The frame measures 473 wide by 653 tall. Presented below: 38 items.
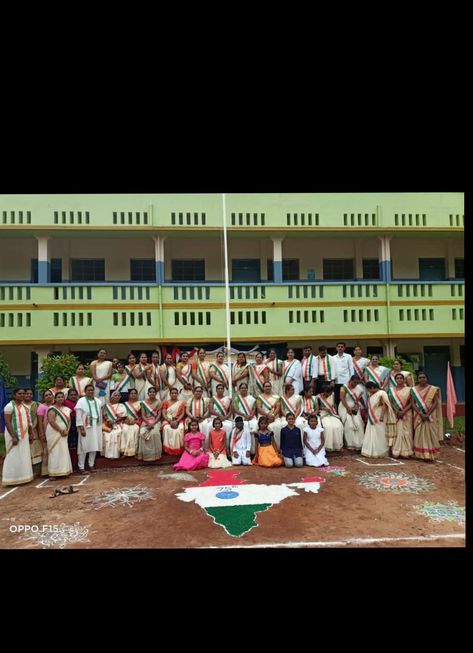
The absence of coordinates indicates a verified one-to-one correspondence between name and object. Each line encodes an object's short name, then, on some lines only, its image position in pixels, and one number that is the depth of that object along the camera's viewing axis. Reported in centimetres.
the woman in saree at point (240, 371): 698
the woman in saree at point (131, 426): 596
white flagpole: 655
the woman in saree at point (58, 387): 571
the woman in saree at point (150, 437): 595
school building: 804
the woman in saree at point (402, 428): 604
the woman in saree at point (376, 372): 668
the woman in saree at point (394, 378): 634
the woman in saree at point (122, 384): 670
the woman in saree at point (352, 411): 652
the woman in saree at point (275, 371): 702
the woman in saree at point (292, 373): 696
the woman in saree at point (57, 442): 542
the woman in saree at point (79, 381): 633
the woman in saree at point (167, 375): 698
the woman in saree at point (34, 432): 538
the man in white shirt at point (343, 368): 700
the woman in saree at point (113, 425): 594
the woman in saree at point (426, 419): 593
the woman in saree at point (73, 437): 575
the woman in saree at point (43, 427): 545
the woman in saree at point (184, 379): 677
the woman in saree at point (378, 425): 613
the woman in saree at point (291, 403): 630
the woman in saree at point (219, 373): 689
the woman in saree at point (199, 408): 619
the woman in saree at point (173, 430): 604
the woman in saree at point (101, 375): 664
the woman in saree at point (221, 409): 612
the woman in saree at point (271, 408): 612
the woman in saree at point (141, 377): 673
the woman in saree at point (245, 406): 626
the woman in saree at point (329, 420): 635
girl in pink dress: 565
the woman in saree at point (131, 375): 676
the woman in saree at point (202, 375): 697
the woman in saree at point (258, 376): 692
